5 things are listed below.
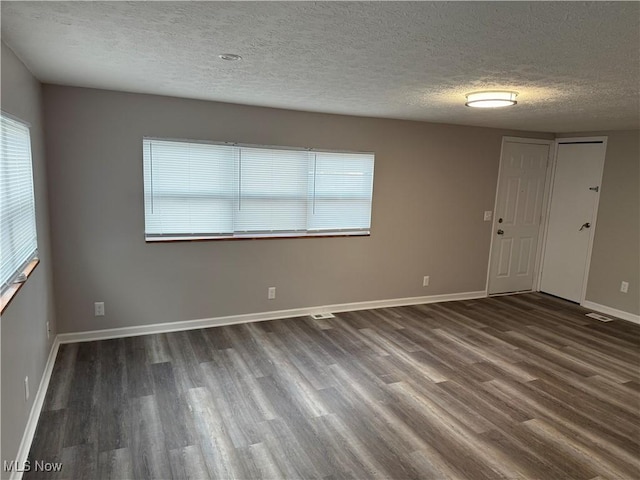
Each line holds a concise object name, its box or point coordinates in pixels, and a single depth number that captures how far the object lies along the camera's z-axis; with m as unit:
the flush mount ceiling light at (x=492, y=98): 2.92
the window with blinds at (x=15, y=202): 1.99
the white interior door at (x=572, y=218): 5.20
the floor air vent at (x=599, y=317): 4.85
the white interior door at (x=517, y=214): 5.41
